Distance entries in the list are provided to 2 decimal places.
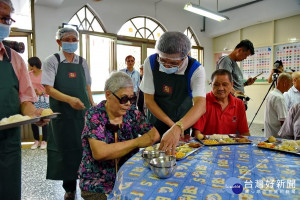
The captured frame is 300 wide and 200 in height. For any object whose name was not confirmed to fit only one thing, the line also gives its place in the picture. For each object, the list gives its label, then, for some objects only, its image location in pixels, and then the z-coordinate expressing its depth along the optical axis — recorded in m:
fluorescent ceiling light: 5.05
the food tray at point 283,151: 1.29
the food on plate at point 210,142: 1.51
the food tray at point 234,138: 1.53
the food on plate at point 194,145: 1.44
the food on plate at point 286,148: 1.35
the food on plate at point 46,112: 1.51
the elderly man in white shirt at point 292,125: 2.05
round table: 0.84
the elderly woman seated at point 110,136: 1.31
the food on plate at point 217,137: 1.64
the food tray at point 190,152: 1.23
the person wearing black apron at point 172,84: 1.60
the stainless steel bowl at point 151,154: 1.19
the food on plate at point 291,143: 1.45
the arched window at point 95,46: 4.93
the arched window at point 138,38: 5.82
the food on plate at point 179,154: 1.22
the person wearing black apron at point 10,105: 1.42
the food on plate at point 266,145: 1.41
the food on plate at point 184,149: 1.35
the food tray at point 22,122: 1.13
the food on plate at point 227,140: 1.56
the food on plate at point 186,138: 1.63
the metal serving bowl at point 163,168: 0.96
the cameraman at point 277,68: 5.11
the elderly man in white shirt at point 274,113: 2.59
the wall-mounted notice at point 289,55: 5.80
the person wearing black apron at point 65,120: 2.25
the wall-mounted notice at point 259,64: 6.34
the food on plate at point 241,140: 1.56
